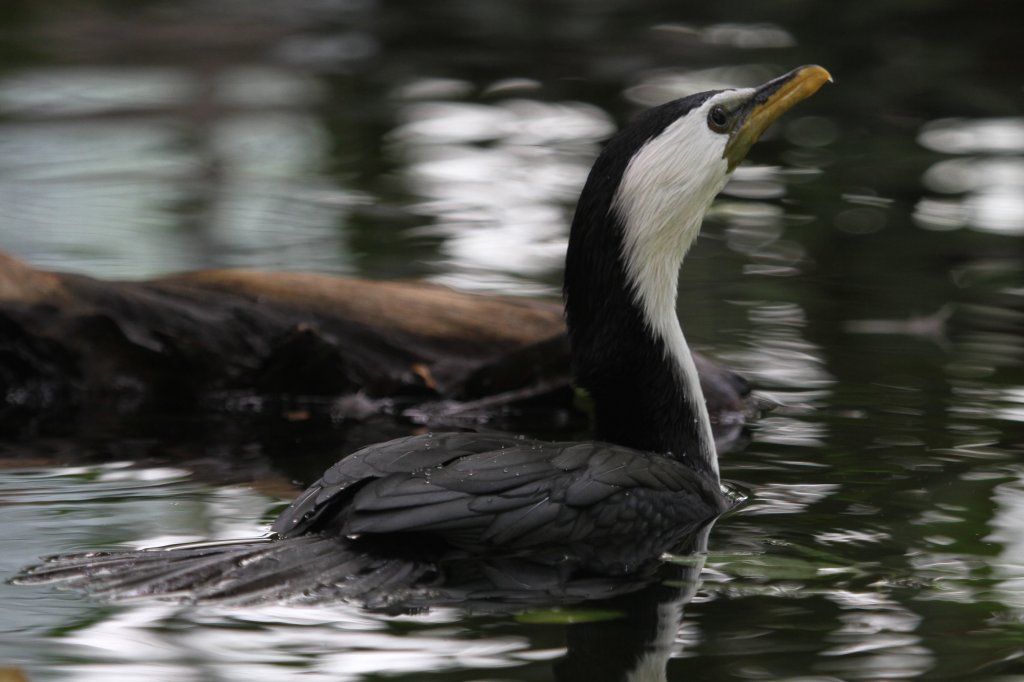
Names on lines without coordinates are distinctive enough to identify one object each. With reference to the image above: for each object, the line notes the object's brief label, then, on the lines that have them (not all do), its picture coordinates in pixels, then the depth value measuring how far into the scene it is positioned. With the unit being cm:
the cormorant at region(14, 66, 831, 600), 839
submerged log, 1255
